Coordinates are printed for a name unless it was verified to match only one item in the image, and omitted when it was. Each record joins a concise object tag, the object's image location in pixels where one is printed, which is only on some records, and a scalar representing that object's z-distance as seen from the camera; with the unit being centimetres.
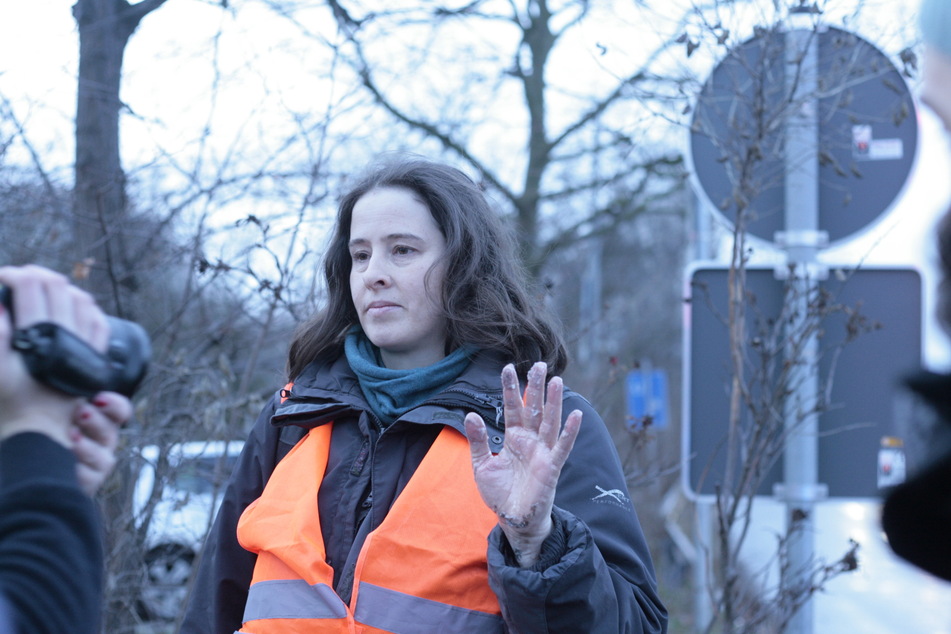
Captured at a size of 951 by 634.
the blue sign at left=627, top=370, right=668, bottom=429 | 1168
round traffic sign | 320
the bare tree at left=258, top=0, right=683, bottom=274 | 758
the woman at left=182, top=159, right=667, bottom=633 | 196
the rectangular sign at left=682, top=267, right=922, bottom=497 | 326
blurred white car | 373
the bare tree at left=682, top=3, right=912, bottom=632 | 317
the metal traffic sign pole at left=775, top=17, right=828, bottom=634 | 318
